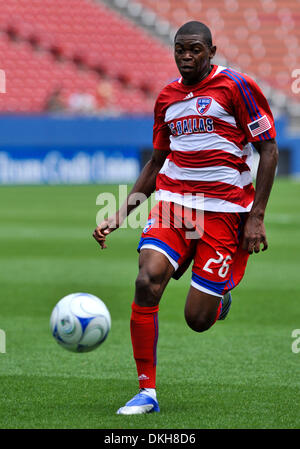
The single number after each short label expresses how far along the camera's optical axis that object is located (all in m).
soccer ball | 10.20
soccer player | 9.34
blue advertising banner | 45.03
